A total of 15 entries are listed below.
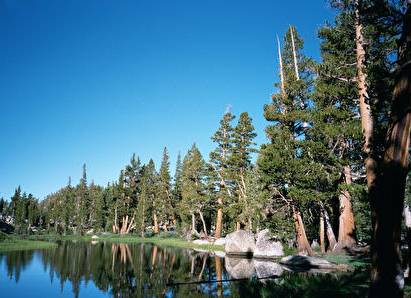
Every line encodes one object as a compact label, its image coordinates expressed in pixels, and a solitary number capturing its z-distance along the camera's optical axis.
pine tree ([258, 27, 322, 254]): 22.72
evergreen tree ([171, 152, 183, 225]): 71.21
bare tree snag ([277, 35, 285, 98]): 28.52
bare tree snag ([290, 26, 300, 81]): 29.36
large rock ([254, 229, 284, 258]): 29.16
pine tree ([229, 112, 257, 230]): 45.31
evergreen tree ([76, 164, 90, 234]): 85.72
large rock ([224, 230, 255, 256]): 32.91
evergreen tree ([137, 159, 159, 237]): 71.75
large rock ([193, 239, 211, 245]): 47.69
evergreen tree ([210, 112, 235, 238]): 47.19
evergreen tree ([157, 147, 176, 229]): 70.12
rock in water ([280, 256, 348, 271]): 19.02
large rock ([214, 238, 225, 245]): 44.21
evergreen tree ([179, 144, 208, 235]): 51.82
